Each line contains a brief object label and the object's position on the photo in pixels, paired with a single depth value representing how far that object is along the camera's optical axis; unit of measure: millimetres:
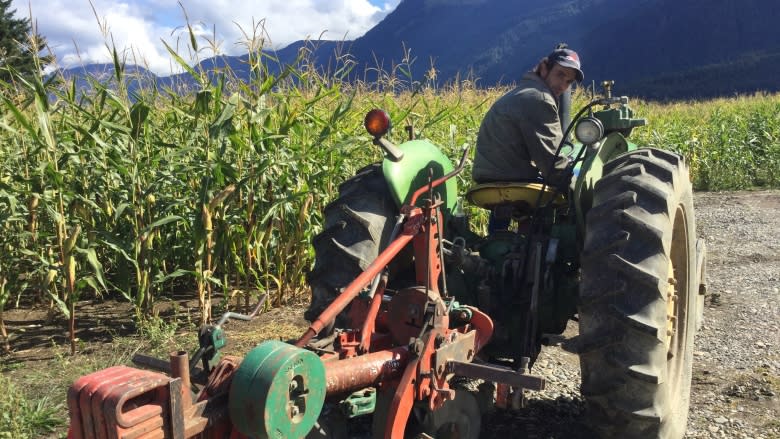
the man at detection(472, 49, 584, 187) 3270
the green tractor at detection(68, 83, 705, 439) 1622
